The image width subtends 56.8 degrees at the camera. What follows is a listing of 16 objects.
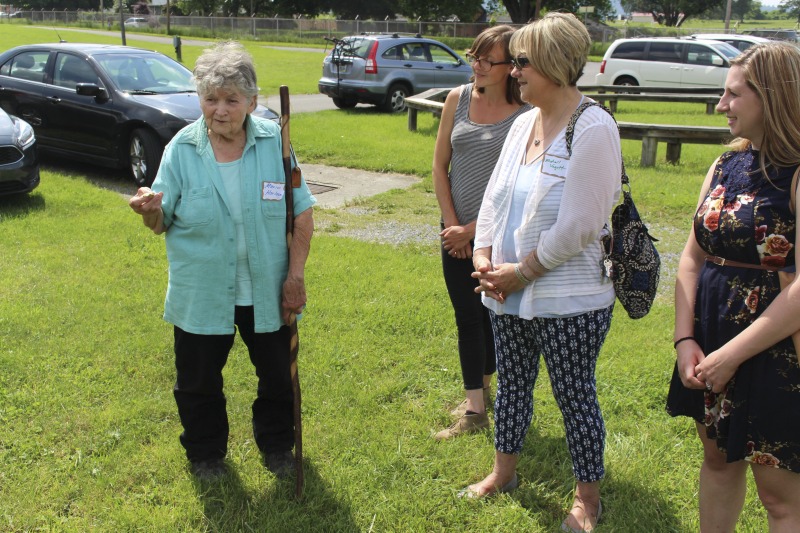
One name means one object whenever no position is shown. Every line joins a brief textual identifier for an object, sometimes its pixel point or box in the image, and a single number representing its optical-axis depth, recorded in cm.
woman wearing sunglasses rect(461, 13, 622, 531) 254
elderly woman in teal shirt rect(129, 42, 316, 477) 284
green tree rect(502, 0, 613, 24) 5694
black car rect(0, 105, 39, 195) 746
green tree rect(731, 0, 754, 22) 12792
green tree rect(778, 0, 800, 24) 10201
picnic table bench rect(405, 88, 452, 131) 1184
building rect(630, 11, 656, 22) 11062
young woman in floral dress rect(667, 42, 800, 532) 220
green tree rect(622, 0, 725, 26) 7356
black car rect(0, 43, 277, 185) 884
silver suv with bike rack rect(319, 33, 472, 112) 1569
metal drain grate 902
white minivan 1942
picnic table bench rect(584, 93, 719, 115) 1600
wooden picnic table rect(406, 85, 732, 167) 970
